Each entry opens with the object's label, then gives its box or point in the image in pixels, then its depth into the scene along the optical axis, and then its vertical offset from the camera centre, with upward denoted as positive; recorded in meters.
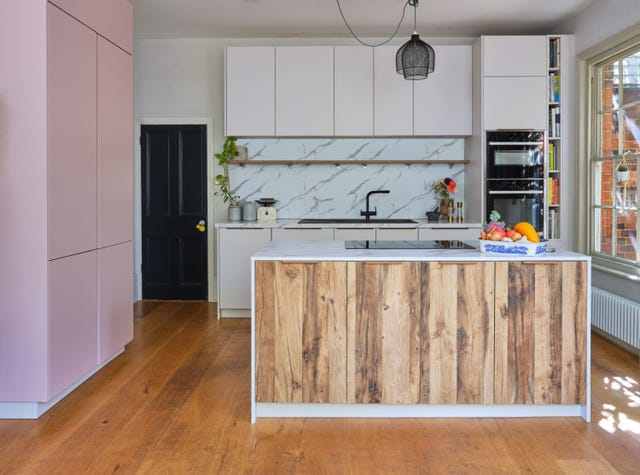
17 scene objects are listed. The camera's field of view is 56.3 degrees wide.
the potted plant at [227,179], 5.93 +0.39
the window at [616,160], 4.52 +0.47
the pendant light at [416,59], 3.86 +1.04
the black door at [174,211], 6.31 +0.07
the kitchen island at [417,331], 3.01 -0.57
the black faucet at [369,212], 5.91 +0.06
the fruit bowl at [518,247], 3.02 -0.15
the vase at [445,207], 6.01 +0.11
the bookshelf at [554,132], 5.49 +0.80
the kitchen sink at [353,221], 5.84 -0.03
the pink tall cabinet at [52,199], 3.00 +0.10
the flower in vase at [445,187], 5.90 +0.31
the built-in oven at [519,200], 5.47 +0.17
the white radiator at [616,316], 4.20 -0.73
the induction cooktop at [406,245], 3.40 -0.16
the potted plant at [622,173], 4.64 +0.36
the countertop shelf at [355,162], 5.96 +0.57
